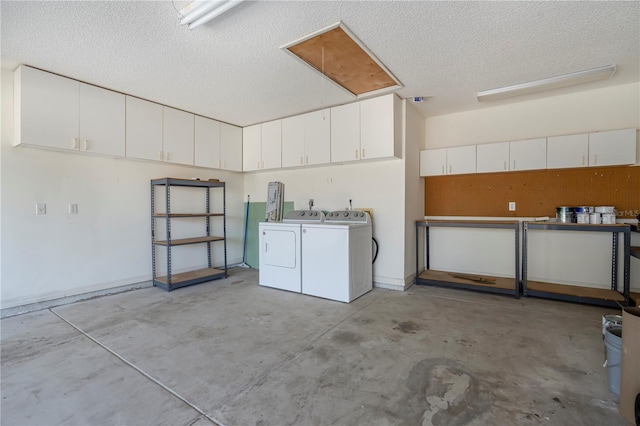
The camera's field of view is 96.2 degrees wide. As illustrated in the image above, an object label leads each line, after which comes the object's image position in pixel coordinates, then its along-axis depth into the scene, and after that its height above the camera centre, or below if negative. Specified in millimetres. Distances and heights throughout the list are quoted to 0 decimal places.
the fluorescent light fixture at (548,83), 3119 +1479
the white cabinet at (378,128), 3787 +1093
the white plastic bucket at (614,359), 1772 -940
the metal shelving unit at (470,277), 3699 -1010
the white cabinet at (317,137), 4344 +1112
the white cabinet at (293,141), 4629 +1123
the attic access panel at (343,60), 2592 +1562
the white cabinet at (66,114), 3055 +1111
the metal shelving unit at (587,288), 3199 -1006
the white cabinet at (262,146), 4934 +1126
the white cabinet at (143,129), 3865 +1114
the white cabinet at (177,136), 4266 +1120
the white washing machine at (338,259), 3574 -650
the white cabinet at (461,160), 4191 +725
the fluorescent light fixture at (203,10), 2027 +1464
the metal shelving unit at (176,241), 4125 -483
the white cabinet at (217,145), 4734 +1122
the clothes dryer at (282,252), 3965 -620
